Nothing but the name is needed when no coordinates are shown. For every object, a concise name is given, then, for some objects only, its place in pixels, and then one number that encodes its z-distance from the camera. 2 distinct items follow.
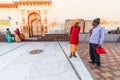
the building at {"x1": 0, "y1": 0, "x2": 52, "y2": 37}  5.09
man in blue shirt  1.89
